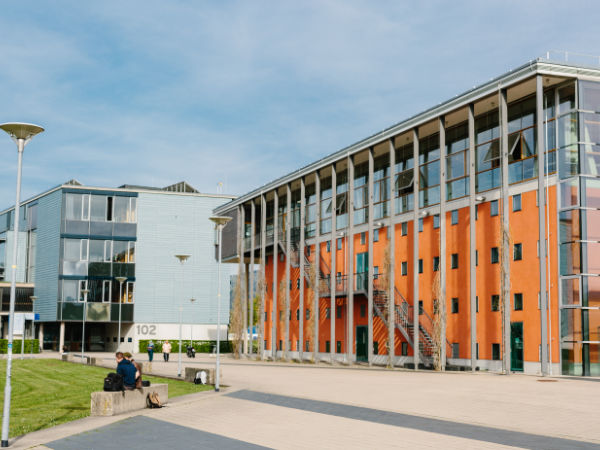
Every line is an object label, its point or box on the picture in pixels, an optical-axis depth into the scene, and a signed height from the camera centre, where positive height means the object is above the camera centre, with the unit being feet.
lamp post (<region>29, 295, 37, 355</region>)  233.76 -9.42
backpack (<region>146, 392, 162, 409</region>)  55.67 -7.77
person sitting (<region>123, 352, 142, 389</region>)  55.72 -5.92
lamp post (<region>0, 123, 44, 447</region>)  40.14 +9.69
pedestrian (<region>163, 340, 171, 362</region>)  166.91 -11.64
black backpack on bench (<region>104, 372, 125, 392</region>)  52.39 -6.04
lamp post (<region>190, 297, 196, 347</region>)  235.81 -8.06
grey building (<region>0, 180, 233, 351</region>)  220.23 +11.69
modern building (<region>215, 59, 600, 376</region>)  94.84 +11.34
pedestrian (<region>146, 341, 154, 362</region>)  153.80 -10.73
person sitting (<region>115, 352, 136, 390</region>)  54.80 -5.48
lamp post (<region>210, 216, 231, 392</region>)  82.15 +9.50
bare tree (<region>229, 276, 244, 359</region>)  175.83 -4.93
